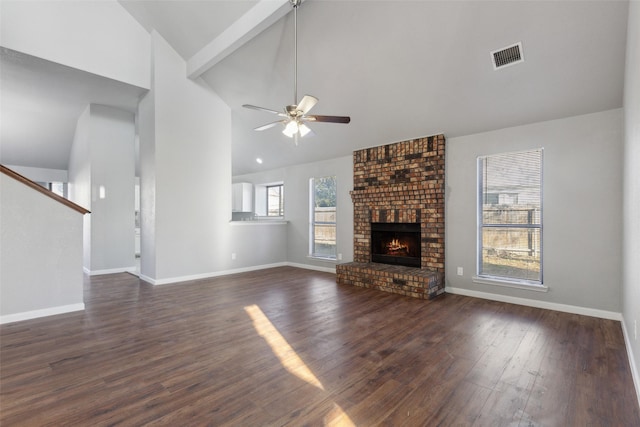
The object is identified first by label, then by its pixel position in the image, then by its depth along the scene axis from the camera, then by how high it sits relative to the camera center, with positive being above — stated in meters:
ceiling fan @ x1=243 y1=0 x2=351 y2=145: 3.04 +0.97
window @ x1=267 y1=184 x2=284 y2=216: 8.46 +0.31
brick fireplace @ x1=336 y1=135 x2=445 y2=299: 4.61 +0.07
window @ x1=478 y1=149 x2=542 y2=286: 4.00 -0.09
